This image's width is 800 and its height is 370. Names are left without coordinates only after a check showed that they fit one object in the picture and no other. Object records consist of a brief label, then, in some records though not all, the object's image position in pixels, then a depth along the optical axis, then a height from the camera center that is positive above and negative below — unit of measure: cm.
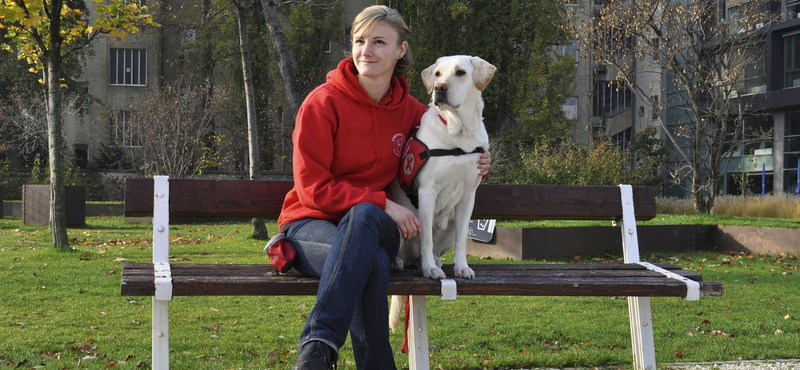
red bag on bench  341 -32
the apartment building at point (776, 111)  2800 +255
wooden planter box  1627 -52
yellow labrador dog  363 +10
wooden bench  325 -41
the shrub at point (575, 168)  1576 +28
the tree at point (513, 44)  2745 +483
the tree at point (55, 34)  936 +189
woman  312 -5
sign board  1072 -68
